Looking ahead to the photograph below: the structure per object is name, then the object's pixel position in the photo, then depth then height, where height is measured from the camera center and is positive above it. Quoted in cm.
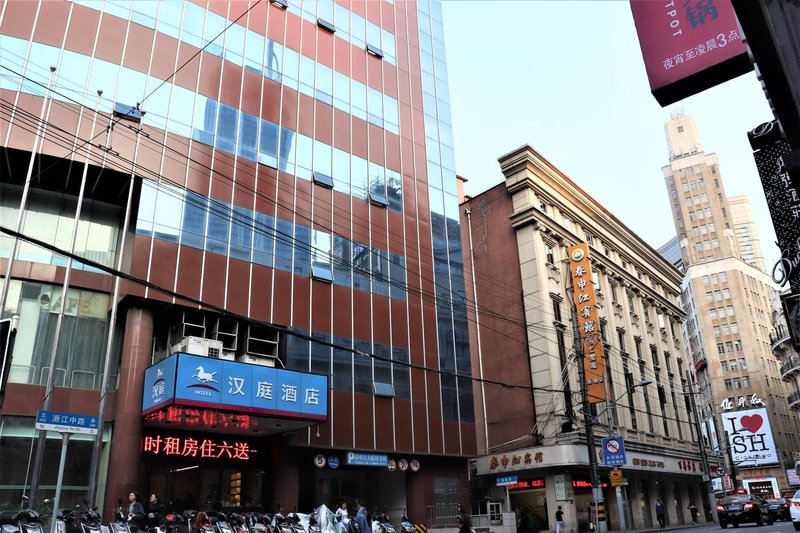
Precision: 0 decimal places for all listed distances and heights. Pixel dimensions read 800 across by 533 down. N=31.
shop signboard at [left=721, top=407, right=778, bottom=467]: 5934 +488
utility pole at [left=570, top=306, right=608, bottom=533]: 2789 +203
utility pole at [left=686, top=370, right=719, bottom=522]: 4775 +75
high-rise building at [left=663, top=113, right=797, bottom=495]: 10225 +2915
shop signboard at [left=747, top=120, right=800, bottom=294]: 750 +369
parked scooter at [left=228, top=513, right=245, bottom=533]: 1673 -42
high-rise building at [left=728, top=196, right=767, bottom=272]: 15225 +6022
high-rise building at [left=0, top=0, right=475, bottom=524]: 2302 +1013
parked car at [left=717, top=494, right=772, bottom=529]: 3222 -120
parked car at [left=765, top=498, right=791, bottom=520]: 3636 -127
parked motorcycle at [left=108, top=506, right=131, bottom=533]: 1502 -34
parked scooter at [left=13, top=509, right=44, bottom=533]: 1339 -13
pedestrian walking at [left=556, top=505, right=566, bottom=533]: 3089 -127
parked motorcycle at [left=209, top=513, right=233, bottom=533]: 1616 -39
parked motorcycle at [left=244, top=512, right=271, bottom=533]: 1734 -44
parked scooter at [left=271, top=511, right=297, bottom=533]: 1727 -50
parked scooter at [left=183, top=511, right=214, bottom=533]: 1602 -39
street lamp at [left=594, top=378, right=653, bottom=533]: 3007 -81
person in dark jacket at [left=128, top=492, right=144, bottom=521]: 1611 +8
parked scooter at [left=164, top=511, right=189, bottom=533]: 1543 -34
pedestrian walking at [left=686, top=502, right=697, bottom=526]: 5106 -166
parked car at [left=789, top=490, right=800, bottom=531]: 2284 -94
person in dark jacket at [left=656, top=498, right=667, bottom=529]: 4105 -131
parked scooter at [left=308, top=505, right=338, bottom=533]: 1758 -48
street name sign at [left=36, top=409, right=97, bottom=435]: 1423 +201
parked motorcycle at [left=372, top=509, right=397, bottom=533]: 2130 -80
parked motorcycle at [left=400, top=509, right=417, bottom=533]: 2286 -93
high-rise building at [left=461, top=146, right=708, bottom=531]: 3738 +883
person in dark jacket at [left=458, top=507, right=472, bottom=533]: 1806 -75
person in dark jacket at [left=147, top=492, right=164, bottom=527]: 1614 -10
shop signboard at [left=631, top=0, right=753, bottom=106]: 770 +529
